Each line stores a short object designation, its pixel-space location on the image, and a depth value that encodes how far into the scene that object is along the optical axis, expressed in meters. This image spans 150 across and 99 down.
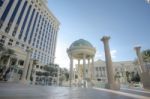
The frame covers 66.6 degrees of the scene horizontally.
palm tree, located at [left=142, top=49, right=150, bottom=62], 36.19
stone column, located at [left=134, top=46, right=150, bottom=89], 18.49
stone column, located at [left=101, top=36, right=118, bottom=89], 15.34
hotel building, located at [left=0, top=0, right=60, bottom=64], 46.81
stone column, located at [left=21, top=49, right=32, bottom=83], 23.75
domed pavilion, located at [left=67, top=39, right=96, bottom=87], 29.34
